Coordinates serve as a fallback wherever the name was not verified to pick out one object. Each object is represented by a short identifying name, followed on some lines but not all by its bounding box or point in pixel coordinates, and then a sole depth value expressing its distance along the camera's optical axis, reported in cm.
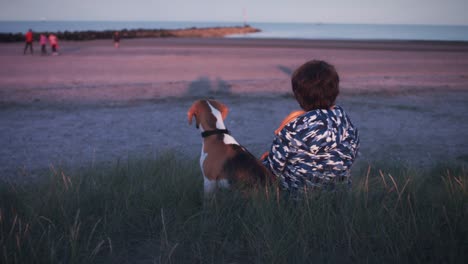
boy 297
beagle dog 341
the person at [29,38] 2631
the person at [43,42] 2654
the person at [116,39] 3672
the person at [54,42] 2689
